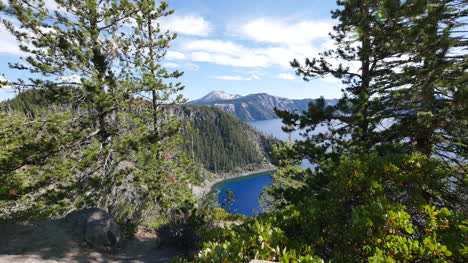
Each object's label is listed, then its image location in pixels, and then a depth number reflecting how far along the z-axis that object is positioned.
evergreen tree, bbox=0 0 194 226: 7.77
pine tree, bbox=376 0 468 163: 6.89
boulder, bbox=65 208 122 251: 7.97
